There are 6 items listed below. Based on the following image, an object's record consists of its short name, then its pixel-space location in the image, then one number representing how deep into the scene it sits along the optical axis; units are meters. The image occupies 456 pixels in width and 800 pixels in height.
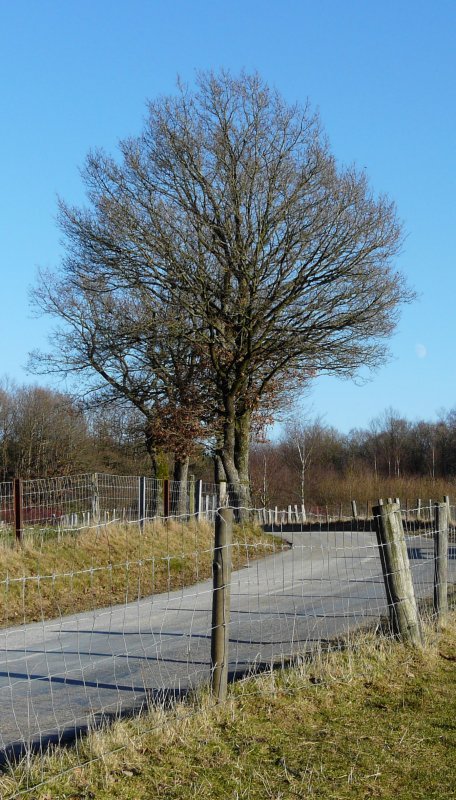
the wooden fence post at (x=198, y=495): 21.48
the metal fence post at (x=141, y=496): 20.66
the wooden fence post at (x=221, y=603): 6.16
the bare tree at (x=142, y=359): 25.44
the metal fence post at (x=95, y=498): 19.87
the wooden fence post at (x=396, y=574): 8.52
